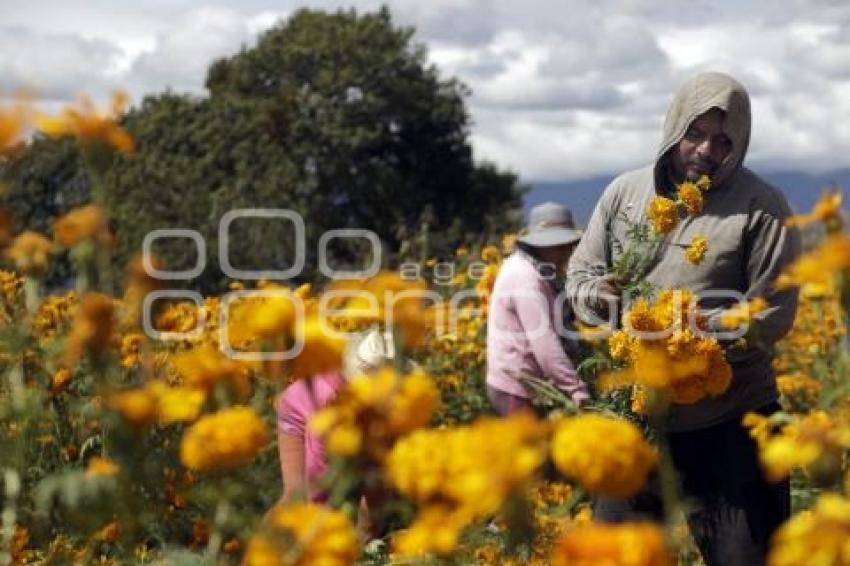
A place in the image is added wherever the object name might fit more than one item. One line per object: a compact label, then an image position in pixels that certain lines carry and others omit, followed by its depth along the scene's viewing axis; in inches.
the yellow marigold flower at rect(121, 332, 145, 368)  178.2
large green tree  1278.3
